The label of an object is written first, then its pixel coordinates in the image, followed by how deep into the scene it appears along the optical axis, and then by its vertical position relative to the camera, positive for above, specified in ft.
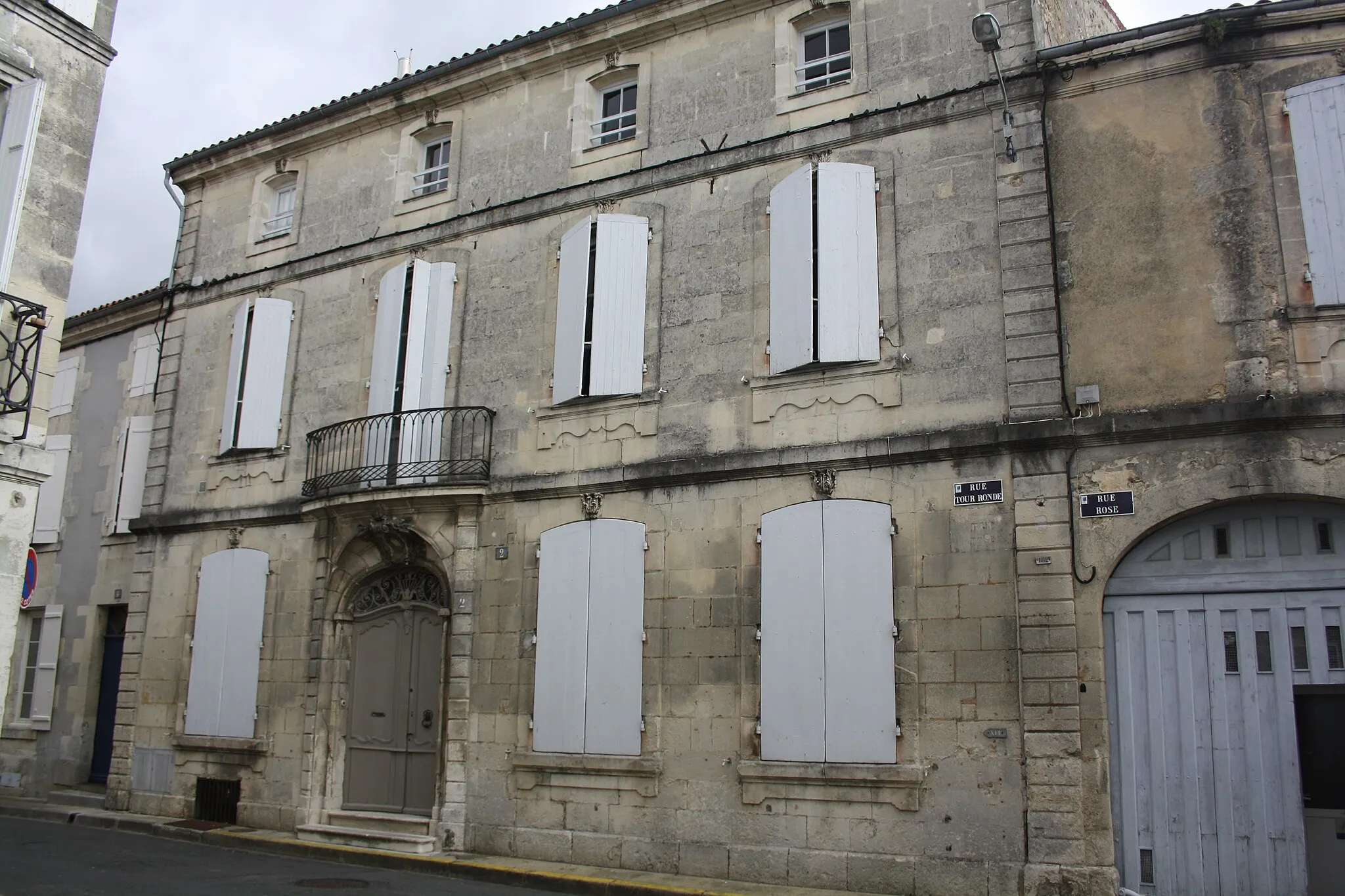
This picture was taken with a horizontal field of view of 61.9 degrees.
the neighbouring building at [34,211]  25.68 +11.78
